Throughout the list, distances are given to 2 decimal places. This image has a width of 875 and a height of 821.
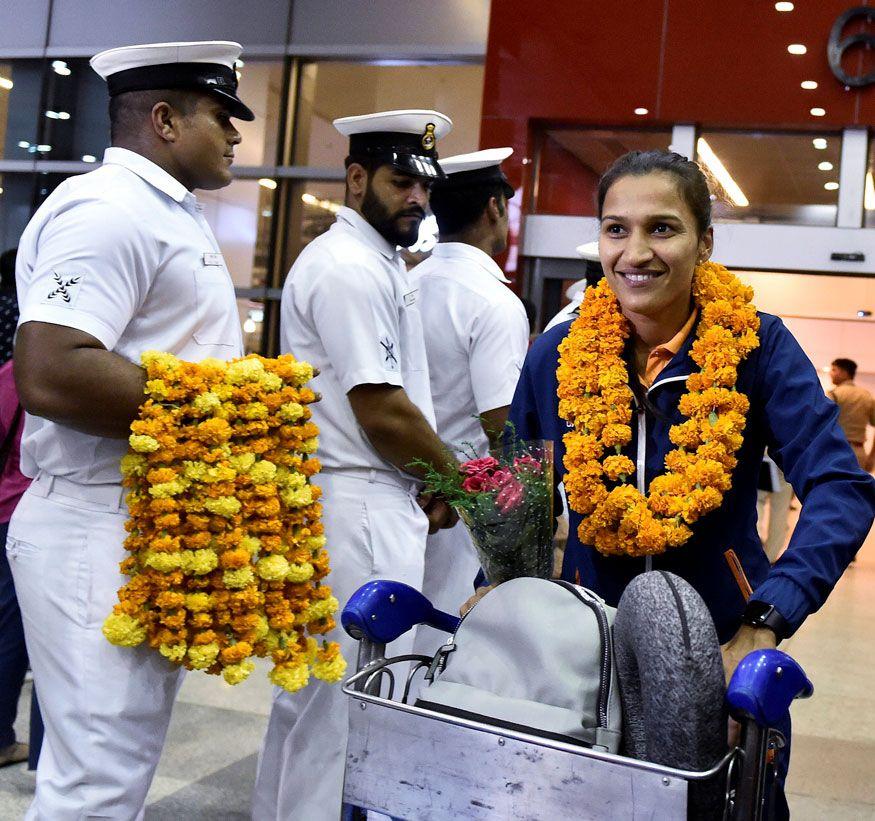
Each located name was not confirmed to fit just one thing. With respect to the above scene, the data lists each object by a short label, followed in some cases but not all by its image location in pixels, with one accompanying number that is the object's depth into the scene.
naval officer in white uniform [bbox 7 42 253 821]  2.19
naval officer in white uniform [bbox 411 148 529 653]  3.59
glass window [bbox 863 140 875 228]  8.91
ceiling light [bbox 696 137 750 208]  9.13
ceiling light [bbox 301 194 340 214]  10.26
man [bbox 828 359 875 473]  11.09
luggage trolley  1.41
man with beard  2.97
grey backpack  1.59
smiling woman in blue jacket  2.00
